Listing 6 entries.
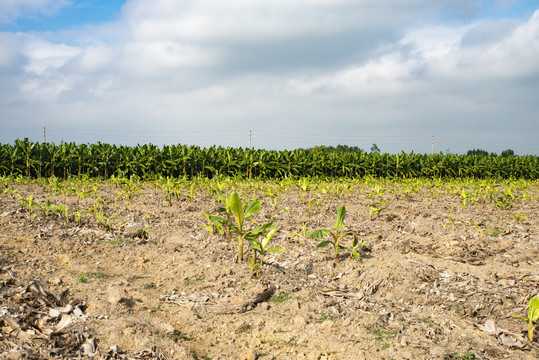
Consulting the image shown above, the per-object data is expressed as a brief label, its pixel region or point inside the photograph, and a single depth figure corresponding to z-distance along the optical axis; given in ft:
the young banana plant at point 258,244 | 11.78
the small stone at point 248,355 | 8.25
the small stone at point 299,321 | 9.43
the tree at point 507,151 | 147.62
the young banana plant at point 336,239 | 12.79
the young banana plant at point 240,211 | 12.10
